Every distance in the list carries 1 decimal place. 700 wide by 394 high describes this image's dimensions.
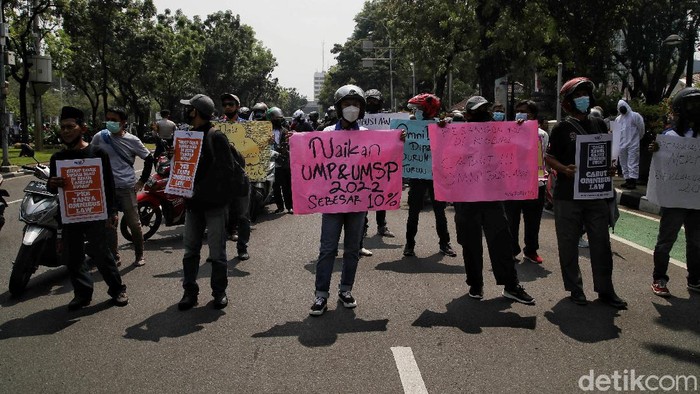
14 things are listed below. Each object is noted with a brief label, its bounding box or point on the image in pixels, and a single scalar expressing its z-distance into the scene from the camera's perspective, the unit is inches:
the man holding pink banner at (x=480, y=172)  230.4
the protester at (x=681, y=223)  235.8
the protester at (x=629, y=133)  527.8
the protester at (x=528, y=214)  289.4
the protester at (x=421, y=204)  310.5
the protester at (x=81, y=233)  222.5
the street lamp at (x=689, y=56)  724.7
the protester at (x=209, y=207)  222.1
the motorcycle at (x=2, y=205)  312.2
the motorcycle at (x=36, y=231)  241.9
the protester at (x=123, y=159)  279.0
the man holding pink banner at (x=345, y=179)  220.2
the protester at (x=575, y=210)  220.4
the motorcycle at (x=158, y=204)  356.2
